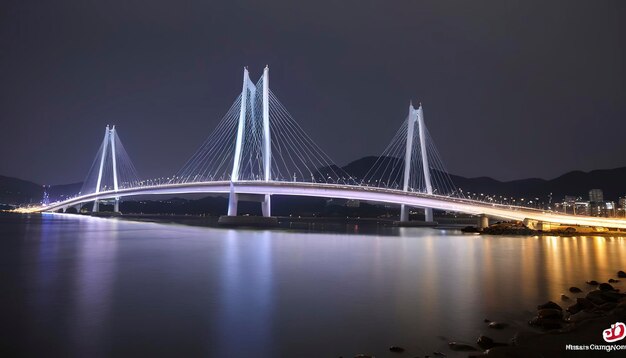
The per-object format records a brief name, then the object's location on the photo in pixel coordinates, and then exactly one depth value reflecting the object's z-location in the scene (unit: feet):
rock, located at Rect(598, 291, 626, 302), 32.72
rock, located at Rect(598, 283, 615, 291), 39.60
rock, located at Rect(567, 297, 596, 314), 30.58
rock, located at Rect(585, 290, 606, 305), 32.30
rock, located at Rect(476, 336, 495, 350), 22.94
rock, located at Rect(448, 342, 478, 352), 22.76
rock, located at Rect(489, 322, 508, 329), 27.66
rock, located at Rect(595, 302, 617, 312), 29.58
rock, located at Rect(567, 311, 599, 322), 27.02
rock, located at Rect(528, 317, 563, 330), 26.63
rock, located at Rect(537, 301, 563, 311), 30.58
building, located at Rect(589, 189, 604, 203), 337.31
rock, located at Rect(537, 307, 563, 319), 28.04
